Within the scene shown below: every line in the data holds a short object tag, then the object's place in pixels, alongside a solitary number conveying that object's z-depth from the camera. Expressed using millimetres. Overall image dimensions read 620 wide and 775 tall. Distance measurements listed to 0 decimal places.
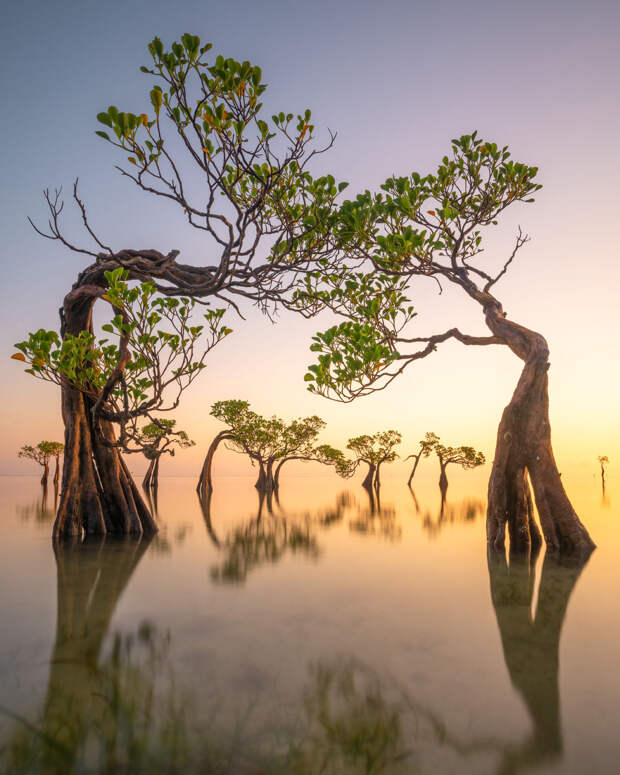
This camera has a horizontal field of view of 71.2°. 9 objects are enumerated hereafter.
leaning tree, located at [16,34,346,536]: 6336
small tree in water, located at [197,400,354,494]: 36188
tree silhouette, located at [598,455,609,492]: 59938
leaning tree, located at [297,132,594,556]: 9477
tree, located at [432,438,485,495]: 44250
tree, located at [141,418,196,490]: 39344
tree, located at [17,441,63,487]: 47312
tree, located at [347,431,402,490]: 47062
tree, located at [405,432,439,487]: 44516
